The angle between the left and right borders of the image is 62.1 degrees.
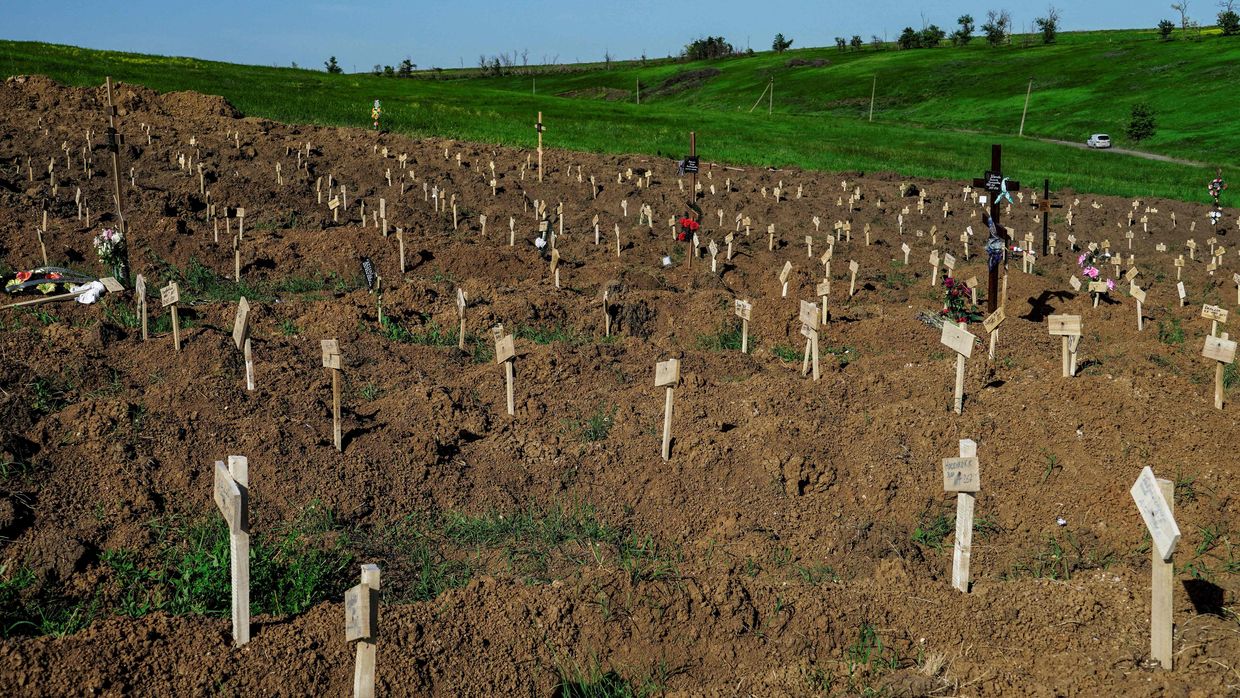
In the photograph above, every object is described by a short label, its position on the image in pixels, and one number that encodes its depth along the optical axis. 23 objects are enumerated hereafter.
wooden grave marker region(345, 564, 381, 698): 4.16
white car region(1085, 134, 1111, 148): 54.41
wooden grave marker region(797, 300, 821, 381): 9.34
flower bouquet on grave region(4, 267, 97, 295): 12.70
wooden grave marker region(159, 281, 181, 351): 9.49
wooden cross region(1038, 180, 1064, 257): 16.12
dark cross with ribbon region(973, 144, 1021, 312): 11.72
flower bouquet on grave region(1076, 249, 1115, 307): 12.92
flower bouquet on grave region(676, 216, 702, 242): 15.57
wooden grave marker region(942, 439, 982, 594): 5.69
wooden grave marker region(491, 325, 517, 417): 8.67
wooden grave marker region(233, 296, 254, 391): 8.66
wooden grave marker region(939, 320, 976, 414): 8.06
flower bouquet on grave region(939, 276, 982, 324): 12.45
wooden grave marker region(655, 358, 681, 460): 7.84
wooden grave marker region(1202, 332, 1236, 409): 8.26
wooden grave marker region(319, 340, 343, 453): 7.73
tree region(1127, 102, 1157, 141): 52.47
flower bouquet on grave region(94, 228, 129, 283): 13.16
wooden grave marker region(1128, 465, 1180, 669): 4.67
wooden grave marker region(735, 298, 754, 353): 10.36
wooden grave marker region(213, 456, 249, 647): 4.79
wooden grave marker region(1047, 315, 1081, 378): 8.97
